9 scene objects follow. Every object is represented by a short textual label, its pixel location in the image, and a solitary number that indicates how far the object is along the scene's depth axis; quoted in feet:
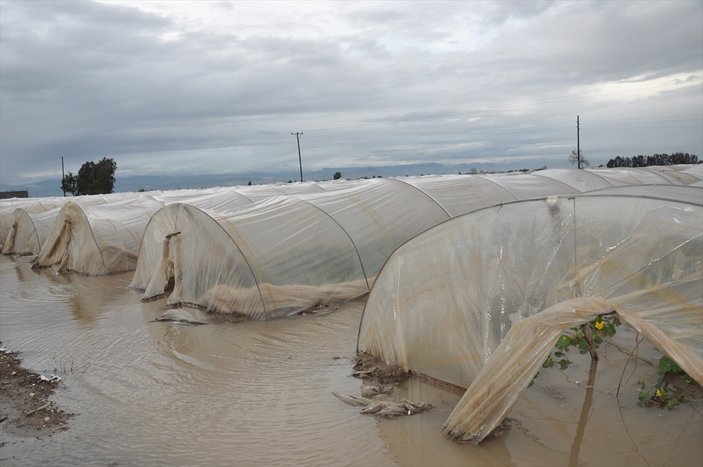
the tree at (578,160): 153.81
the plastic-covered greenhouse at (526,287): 15.33
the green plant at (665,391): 18.09
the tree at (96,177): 186.09
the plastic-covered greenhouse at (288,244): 36.81
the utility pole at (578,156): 153.12
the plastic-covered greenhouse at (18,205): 101.45
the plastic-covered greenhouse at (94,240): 59.11
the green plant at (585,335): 17.64
